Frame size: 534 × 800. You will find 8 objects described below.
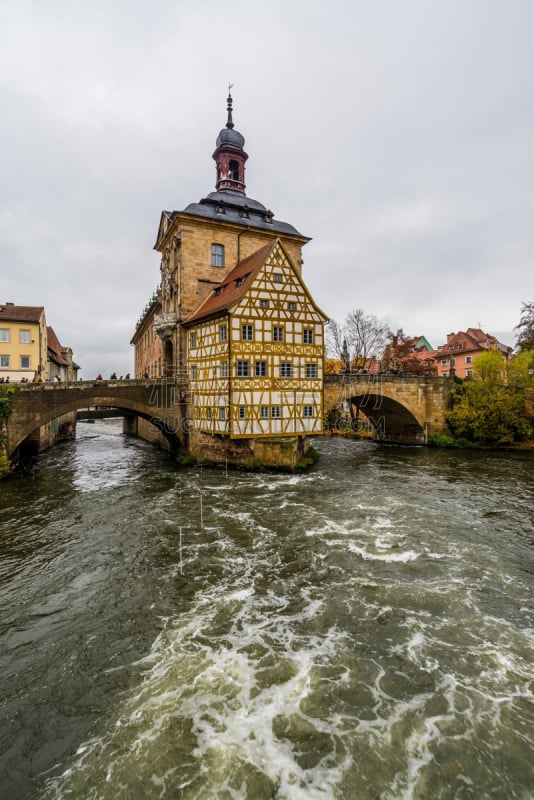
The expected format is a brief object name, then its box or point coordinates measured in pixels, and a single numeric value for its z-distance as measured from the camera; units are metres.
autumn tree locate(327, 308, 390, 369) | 38.69
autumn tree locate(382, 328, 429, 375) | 40.84
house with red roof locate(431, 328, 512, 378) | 48.41
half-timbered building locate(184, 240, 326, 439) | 17.80
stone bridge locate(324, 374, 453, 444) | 25.33
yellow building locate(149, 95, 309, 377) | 22.47
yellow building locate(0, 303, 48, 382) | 26.97
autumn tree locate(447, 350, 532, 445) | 26.72
